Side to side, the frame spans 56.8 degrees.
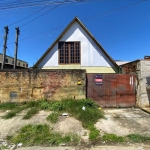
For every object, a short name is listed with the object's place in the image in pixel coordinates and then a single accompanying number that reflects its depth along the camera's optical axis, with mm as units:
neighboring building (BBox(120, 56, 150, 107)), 8484
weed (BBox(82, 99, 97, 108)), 7611
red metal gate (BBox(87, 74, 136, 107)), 8711
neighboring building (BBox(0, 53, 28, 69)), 18820
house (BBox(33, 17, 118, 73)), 12156
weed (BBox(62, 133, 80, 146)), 4266
